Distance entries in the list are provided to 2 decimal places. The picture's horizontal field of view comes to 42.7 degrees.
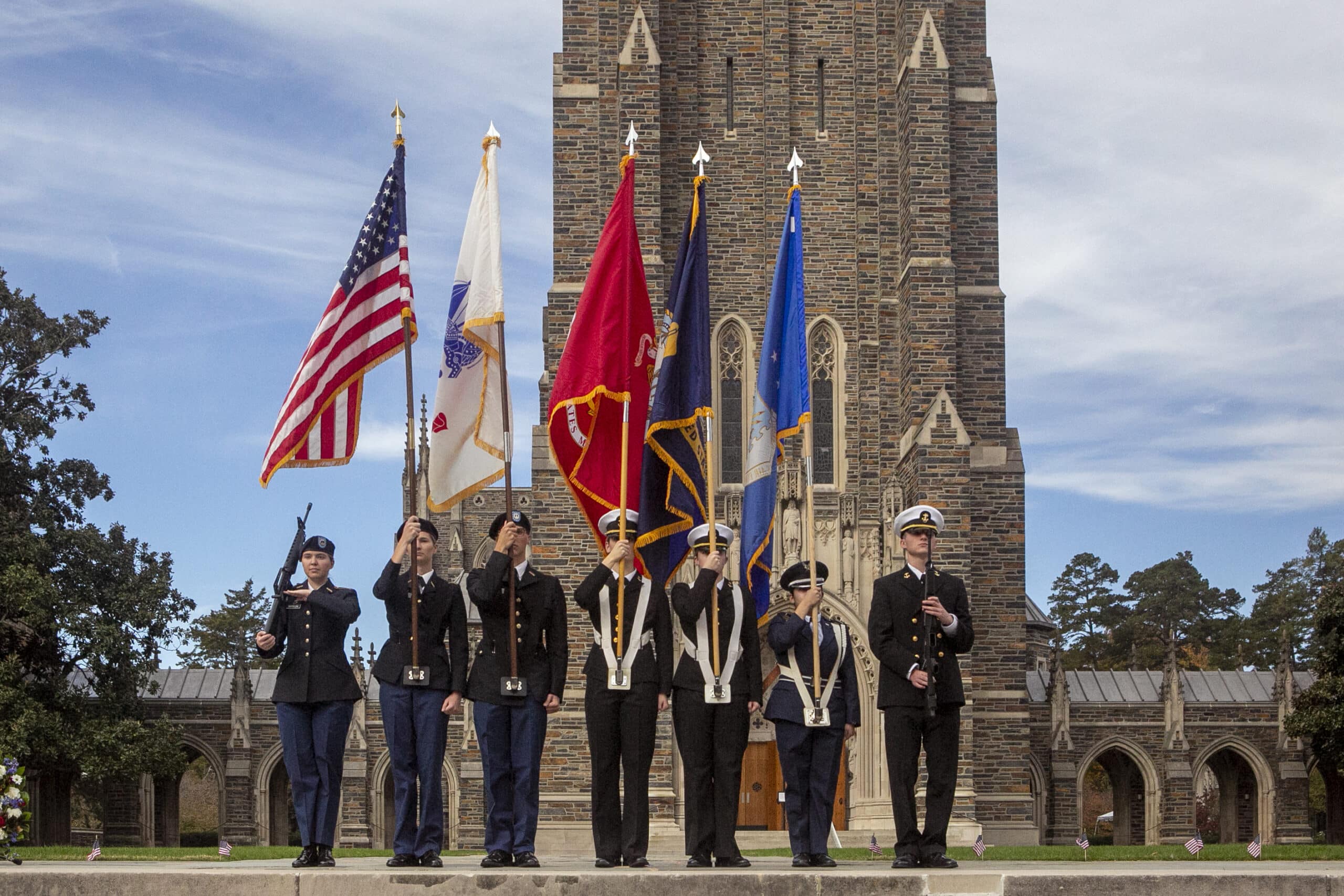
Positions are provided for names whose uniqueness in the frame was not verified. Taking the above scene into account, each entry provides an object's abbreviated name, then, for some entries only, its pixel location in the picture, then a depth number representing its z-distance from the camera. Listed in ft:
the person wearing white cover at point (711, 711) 32.22
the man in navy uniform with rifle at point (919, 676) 31.65
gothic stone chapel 81.51
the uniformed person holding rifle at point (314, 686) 32.86
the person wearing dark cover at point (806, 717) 33.45
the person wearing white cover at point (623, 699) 31.78
